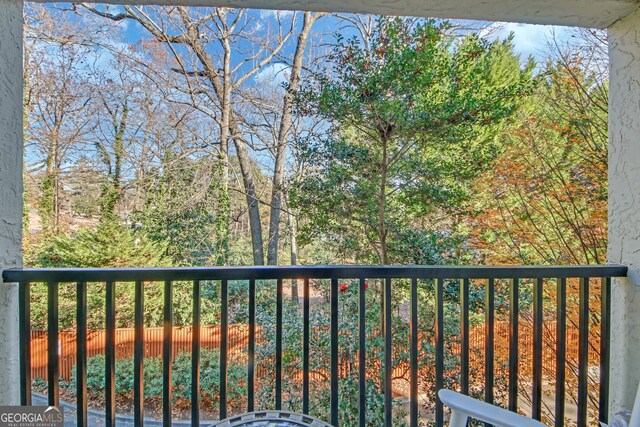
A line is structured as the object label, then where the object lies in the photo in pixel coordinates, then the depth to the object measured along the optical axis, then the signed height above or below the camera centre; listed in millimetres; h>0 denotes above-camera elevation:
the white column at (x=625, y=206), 1502 +21
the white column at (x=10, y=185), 1356 +103
